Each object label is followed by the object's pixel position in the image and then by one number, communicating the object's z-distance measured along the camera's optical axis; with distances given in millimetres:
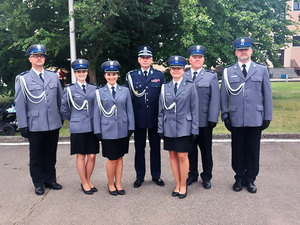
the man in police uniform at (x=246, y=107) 3162
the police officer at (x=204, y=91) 3232
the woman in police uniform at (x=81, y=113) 3178
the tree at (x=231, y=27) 6783
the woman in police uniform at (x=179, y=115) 3052
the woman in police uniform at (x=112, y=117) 3112
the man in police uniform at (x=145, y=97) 3376
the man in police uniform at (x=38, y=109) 3211
